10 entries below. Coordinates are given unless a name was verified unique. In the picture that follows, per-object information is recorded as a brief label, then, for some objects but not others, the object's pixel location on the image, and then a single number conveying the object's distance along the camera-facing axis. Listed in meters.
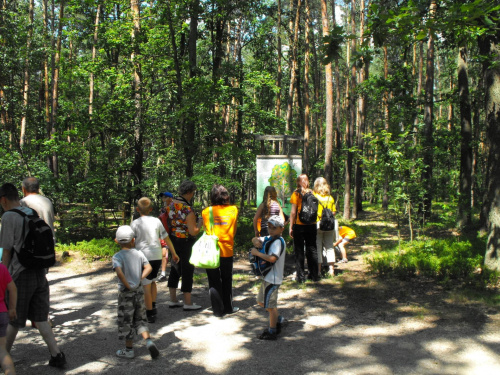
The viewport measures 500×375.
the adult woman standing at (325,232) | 8.27
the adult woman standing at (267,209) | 7.07
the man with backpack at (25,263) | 4.10
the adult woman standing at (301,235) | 7.77
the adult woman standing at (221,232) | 6.02
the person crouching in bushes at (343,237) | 9.60
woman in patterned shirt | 6.13
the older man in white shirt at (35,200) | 5.00
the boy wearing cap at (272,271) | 5.12
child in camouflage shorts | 4.54
